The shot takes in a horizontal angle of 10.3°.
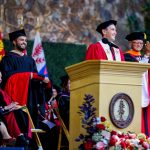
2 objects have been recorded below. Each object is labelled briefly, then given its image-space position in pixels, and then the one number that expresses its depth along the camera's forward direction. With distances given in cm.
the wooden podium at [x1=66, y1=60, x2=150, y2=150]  935
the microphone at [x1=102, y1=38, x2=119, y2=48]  1116
